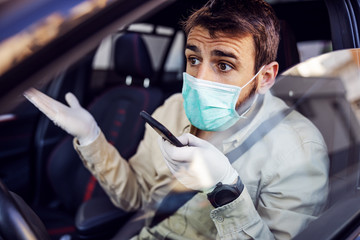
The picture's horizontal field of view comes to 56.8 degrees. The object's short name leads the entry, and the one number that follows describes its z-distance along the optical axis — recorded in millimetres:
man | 991
